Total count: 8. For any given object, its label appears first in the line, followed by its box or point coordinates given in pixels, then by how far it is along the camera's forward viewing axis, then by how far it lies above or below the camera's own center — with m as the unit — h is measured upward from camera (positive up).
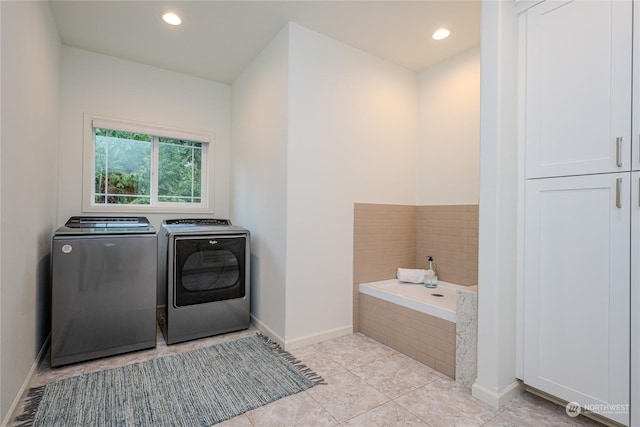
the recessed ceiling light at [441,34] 2.61 +1.53
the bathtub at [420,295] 2.22 -0.66
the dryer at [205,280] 2.63 -0.59
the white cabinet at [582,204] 1.47 +0.07
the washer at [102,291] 2.19 -0.58
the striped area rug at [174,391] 1.67 -1.08
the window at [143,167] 3.16 +0.49
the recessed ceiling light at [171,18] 2.45 +1.53
